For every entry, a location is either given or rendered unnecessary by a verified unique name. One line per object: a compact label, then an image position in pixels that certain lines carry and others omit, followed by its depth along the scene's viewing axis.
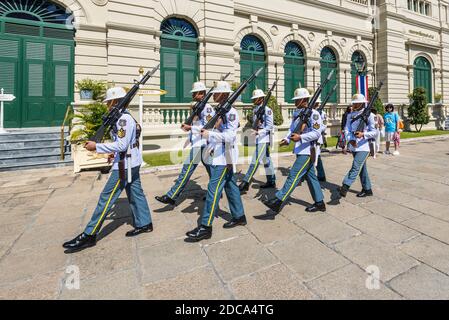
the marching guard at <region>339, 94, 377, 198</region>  4.78
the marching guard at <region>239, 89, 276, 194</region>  5.45
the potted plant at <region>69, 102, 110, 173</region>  7.64
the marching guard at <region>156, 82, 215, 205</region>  4.73
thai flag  11.08
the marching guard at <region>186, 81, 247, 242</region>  3.36
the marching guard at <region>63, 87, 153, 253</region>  3.18
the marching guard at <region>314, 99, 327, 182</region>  6.21
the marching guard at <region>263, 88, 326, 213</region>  4.02
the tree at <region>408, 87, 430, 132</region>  17.98
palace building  10.56
